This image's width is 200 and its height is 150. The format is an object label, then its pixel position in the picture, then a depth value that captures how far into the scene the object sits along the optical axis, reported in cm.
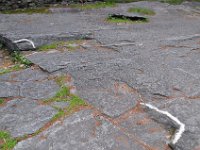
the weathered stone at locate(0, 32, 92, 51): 496
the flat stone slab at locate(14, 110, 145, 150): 277
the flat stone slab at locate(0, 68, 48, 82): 399
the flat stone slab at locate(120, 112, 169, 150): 284
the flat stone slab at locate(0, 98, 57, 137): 300
